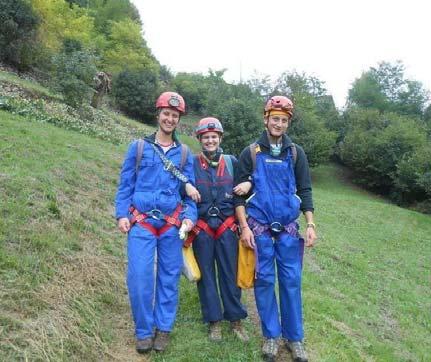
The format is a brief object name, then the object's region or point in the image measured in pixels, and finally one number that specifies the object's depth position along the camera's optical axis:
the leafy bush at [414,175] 27.81
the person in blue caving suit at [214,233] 4.71
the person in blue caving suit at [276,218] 4.48
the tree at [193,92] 42.59
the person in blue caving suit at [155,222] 4.28
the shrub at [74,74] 18.55
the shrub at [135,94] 30.95
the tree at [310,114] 30.67
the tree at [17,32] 21.59
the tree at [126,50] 36.09
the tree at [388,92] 50.06
